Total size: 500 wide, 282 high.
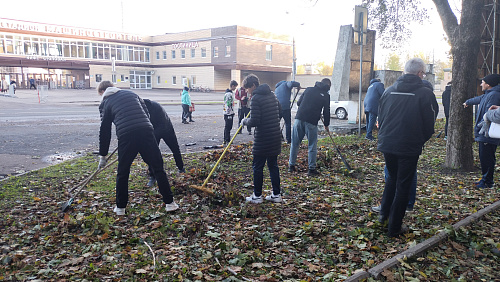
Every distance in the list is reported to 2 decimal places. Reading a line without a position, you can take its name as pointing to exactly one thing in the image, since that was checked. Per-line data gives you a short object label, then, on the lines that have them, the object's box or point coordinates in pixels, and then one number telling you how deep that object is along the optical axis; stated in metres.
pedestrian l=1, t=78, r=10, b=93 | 45.39
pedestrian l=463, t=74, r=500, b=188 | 6.24
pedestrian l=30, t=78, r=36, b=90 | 49.41
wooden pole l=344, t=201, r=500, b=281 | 3.63
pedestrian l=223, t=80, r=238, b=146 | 11.39
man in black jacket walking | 4.35
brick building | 50.94
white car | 20.19
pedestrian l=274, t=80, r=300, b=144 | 10.83
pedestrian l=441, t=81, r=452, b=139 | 11.72
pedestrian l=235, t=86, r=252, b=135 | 12.30
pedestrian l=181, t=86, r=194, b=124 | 16.39
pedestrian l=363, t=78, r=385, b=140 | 11.59
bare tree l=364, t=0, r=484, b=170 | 7.32
